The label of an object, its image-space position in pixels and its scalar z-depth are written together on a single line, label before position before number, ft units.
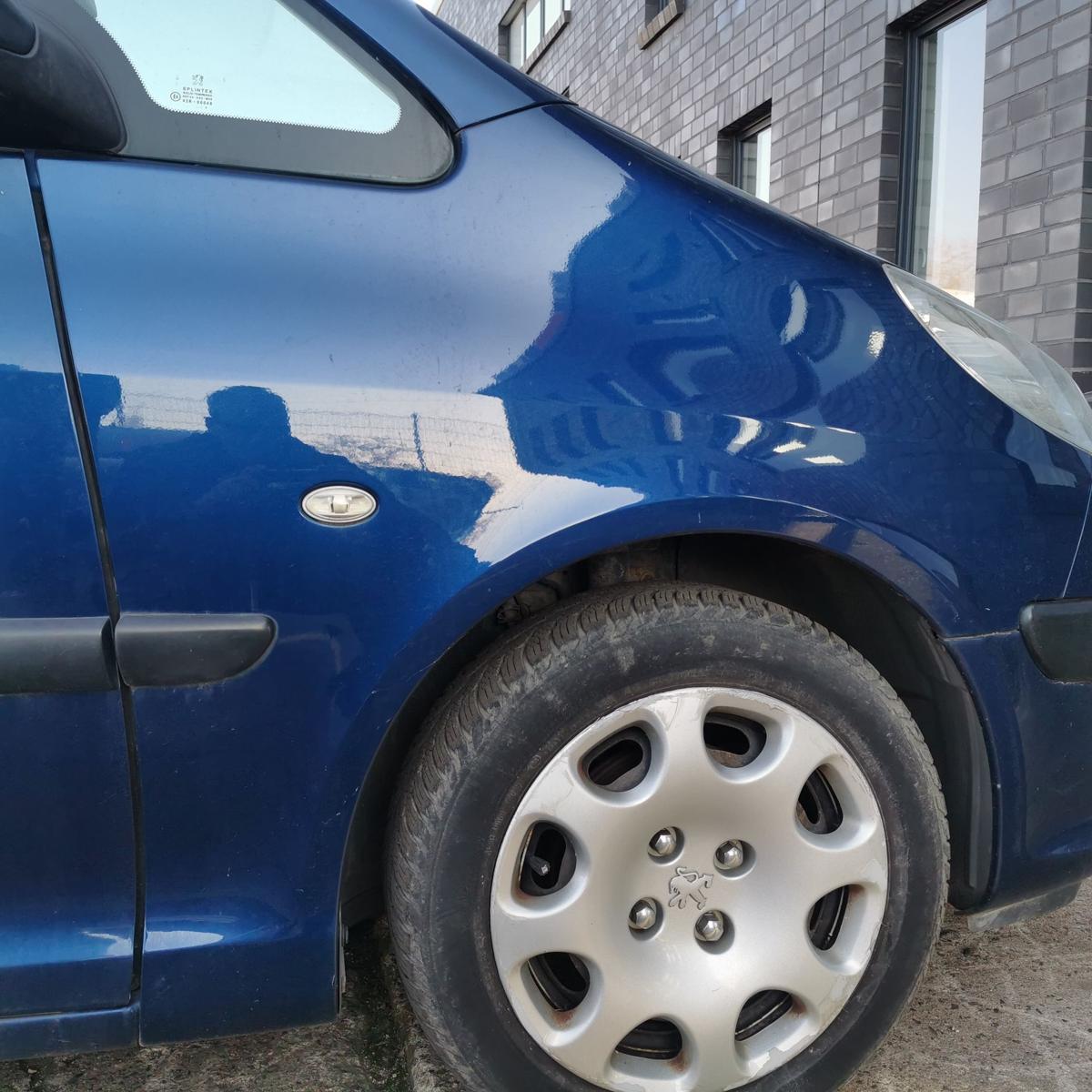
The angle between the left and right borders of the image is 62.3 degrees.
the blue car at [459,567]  3.26
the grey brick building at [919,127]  13.23
